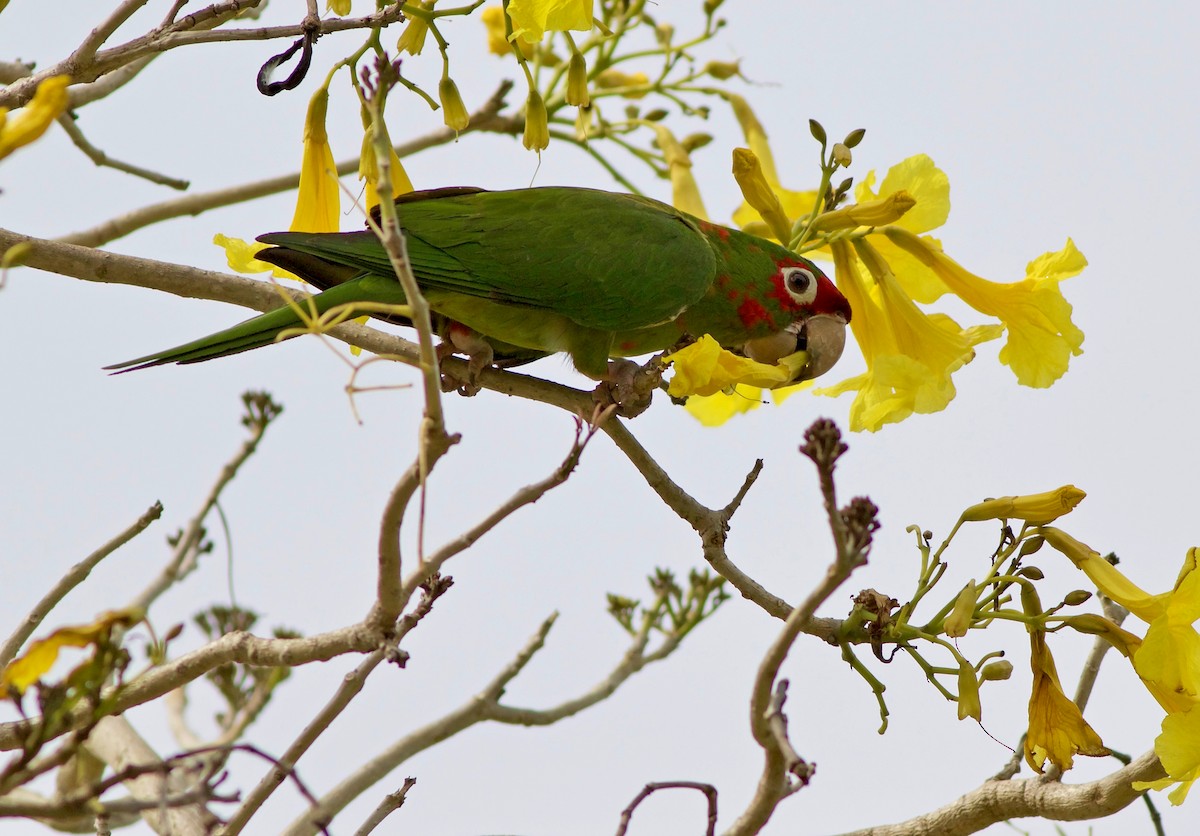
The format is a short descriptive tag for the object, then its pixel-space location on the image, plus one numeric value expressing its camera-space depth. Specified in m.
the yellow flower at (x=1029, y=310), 8.10
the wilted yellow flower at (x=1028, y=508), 6.70
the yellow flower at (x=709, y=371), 7.07
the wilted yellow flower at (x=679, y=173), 10.20
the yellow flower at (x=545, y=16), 6.71
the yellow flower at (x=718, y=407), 9.48
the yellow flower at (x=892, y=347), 7.52
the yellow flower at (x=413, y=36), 6.89
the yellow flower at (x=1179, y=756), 5.96
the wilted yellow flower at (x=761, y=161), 9.43
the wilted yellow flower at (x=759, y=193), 7.67
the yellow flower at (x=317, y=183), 8.05
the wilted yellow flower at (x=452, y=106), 7.65
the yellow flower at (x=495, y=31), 11.40
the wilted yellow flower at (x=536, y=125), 7.69
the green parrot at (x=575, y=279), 8.56
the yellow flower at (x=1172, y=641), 6.45
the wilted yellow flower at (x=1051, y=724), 6.65
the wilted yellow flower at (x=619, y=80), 10.30
